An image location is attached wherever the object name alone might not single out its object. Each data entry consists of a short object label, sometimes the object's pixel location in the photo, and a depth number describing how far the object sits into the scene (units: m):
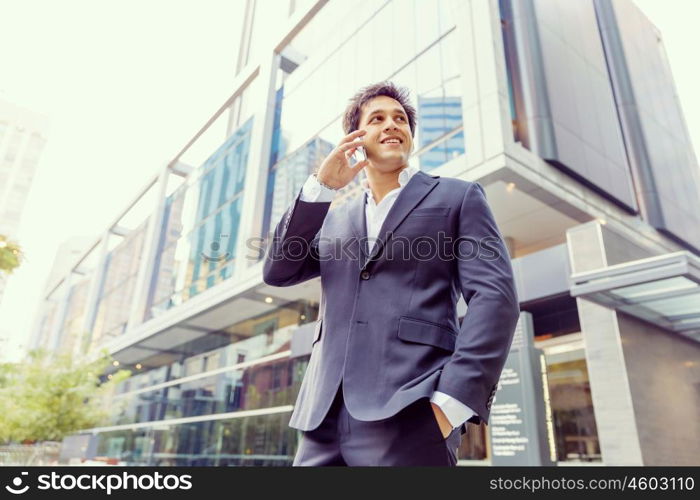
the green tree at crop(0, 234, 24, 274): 7.74
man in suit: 1.36
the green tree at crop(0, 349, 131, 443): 13.79
